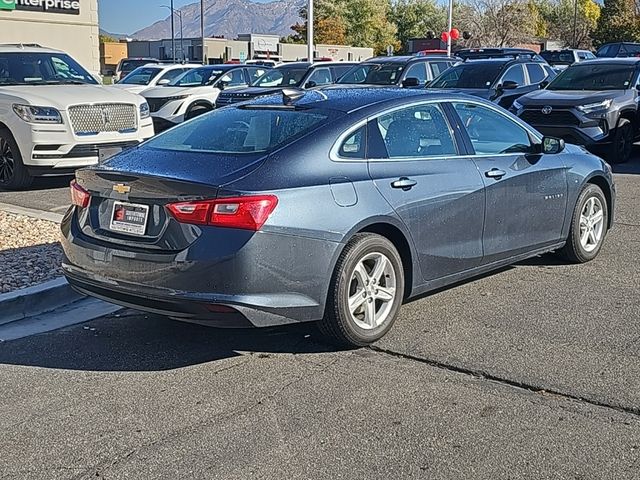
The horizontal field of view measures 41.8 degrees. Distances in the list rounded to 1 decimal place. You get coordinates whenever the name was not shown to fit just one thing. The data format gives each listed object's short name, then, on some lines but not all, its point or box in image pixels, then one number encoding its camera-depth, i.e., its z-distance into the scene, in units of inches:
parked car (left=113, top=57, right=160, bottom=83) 1388.7
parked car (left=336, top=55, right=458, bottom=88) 698.2
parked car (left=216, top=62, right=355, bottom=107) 739.9
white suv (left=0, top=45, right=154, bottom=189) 432.8
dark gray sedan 183.8
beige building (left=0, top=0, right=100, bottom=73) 1077.1
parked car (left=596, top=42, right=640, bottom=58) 1293.1
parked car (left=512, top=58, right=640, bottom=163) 532.4
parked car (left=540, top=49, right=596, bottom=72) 1155.9
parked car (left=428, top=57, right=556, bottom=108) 616.7
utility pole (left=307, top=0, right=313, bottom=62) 1021.8
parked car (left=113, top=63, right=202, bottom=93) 779.4
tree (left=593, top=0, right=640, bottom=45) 2470.5
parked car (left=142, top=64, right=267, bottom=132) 690.8
